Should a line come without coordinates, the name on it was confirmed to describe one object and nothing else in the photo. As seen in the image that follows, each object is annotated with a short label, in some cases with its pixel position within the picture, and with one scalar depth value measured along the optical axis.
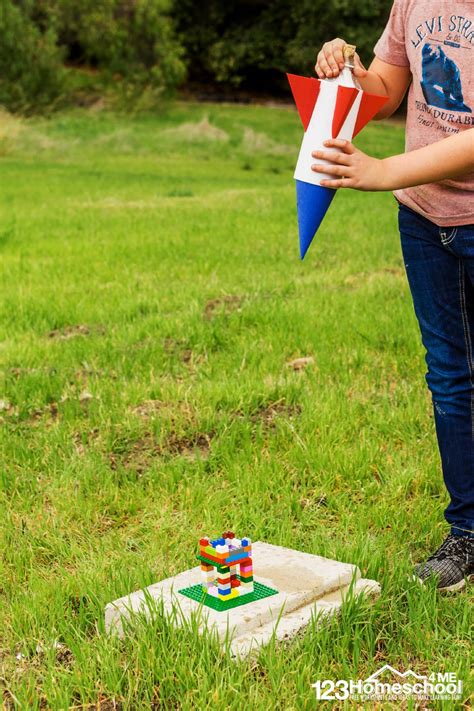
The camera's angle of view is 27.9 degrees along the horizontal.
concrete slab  2.53
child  2.75
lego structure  2.62
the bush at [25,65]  27.12
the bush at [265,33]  37.53
